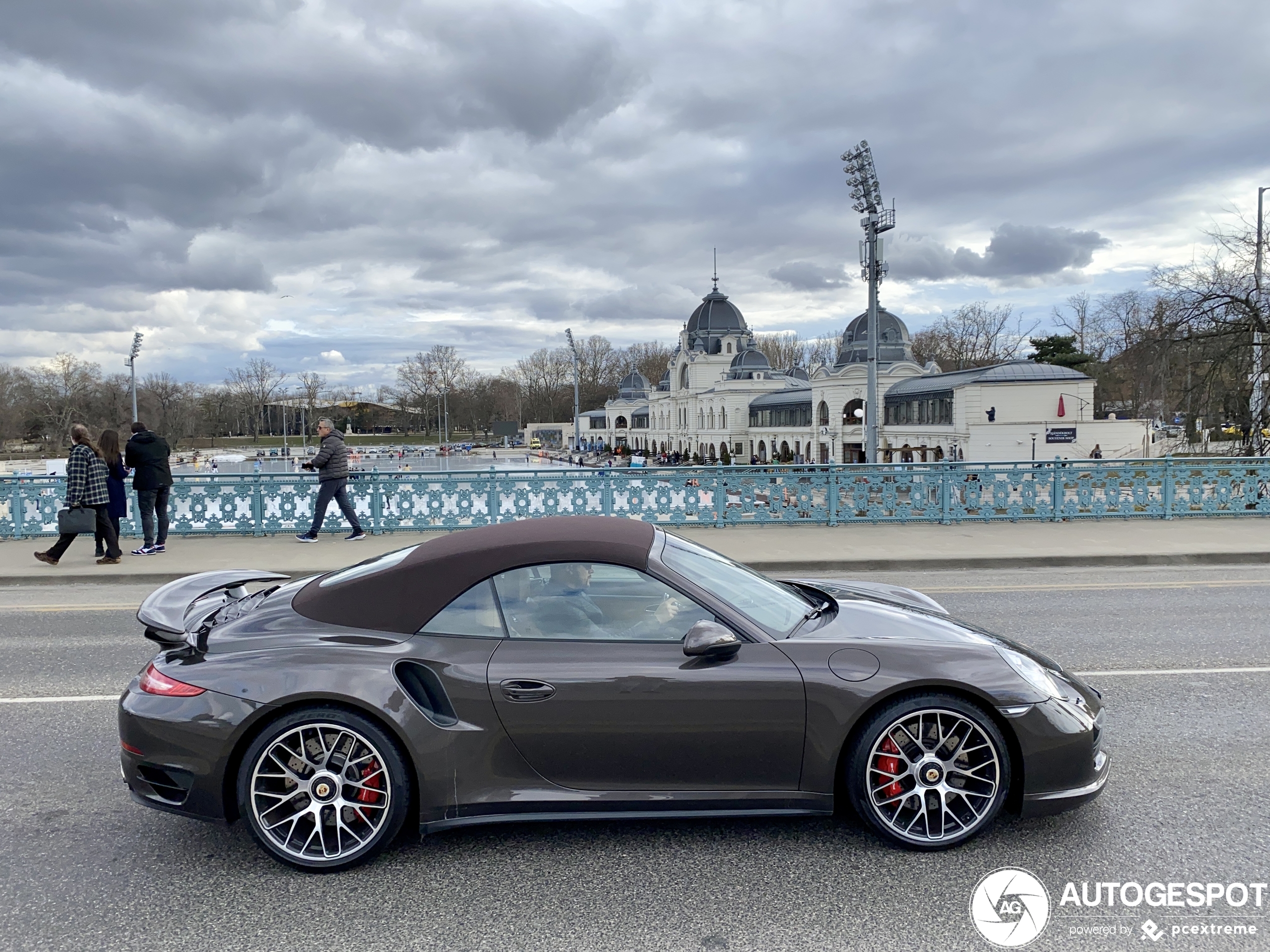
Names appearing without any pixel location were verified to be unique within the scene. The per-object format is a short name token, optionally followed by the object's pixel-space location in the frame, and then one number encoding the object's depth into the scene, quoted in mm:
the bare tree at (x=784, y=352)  141750
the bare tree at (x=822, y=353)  135500
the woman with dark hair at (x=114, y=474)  11930
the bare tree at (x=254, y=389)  104688
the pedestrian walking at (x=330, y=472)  12688
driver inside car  3504
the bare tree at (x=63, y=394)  85000
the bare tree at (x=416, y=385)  125312
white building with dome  49531
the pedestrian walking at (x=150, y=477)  11977
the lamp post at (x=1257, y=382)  24359
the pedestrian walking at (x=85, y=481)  10773
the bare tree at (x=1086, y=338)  73125
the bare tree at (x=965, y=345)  95750
